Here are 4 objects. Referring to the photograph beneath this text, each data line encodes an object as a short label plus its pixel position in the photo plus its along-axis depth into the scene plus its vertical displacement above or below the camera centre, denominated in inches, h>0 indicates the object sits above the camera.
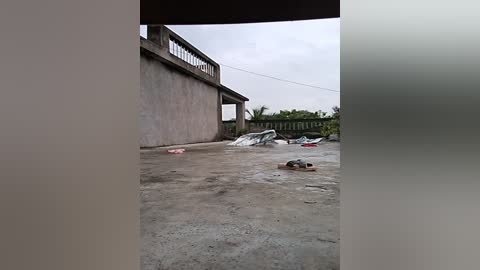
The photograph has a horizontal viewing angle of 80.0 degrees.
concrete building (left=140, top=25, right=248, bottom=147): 264.7 +45.0
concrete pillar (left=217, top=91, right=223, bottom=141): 440.5 +19.7
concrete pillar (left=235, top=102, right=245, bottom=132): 497.7 +28.8
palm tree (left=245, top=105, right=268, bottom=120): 540.5 +34.2
